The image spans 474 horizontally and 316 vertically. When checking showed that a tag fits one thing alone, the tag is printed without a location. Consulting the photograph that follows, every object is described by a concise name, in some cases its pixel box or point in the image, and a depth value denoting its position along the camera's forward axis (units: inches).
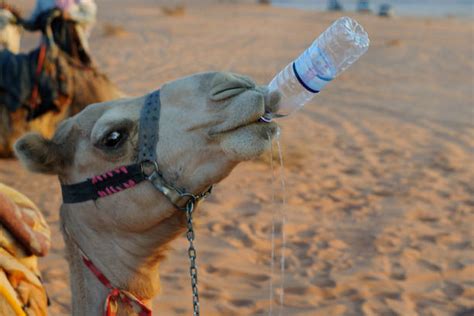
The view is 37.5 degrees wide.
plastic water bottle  75.5
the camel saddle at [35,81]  261.1
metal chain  79.6
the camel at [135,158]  73.4
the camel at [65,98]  265.4
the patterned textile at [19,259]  89.2
